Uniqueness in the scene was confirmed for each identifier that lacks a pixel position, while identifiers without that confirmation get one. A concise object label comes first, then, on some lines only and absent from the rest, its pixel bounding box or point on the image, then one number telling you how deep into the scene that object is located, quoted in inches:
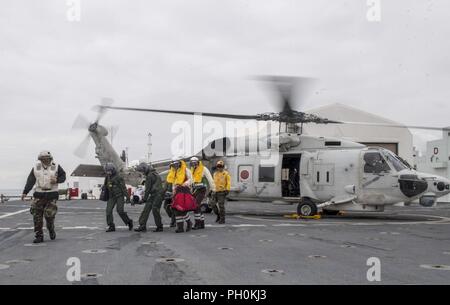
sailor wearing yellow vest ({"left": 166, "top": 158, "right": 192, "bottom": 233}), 460.1
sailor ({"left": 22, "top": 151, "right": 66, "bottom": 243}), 383.9
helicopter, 596.7
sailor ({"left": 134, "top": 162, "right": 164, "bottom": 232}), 462.6
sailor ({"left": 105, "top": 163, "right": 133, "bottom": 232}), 460.1
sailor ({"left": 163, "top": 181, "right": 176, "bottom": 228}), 500.6
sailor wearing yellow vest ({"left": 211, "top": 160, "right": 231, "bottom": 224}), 541.0
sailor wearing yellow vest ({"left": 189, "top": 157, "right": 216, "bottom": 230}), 507.8
